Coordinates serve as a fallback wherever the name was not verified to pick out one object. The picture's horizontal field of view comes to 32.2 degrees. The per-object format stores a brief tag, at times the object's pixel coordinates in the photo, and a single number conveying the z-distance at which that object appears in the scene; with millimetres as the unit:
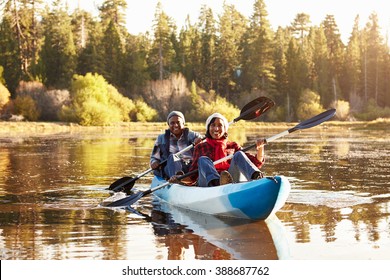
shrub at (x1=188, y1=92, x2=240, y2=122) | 50875
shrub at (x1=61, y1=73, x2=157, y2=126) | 44312
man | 10469
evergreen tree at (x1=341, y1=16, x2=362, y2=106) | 63812
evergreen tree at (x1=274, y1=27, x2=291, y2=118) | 61809
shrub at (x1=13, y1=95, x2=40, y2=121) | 46812
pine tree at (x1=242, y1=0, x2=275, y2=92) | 61906
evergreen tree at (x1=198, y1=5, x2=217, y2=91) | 62344
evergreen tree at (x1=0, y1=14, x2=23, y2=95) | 55219
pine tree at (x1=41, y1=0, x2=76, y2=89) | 55656
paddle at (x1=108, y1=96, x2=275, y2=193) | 11586
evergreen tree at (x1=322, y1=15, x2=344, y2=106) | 62062
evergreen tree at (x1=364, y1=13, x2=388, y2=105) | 64062
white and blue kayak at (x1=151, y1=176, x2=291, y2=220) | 7630
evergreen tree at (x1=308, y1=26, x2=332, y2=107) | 61750
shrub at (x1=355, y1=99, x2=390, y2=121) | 55812
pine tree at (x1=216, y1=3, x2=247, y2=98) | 61812
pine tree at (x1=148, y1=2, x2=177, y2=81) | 61219
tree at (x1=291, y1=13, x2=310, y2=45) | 77250
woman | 8250
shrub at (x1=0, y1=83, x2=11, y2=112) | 47012
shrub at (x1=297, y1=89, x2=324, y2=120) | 56000
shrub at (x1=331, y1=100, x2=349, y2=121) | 54269
